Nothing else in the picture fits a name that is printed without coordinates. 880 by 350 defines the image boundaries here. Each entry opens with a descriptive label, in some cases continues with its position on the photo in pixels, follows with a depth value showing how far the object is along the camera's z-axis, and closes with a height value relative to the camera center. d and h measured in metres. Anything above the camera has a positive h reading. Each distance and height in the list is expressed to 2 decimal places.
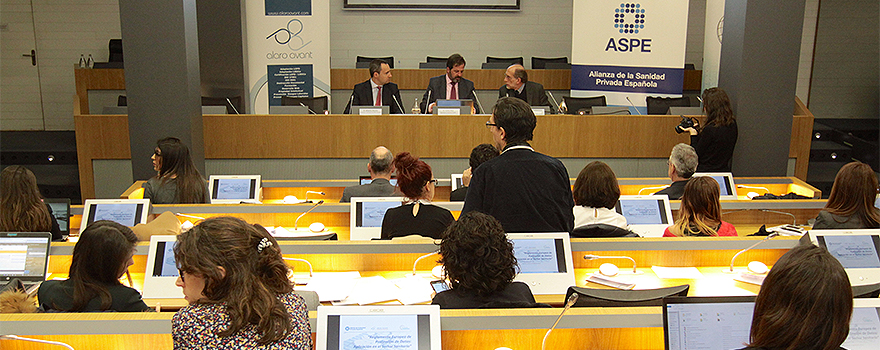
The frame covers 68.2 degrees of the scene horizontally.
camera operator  5.71 -0.52
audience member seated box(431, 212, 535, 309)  2.19 -0.65
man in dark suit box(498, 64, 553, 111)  6.62 -0.15
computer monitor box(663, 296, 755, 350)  1.99 -0.76
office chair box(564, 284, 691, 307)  2.32 -0.79
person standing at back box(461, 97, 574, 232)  2.91 -0.49
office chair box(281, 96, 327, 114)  7.18 -0.34
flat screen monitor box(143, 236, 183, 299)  2.90 -0.90
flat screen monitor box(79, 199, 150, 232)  3.77 -0.81
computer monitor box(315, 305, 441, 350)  2.01 -0.78
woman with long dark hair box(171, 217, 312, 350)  1.66 -0.57
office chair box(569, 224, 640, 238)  3.41 -0.82
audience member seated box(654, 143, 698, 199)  4.45 -0.63
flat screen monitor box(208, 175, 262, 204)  4.98 -0.90
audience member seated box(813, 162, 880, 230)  3.43 -0.65
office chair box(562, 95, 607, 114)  7.16 -0.33
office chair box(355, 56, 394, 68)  9.77 +0.16
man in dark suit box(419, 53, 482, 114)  7.03 -0.17
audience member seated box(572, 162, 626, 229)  3.53 -0.66
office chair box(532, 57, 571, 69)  10.05 +0.17
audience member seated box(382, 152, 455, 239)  3.32 -0.71
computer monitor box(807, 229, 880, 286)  3.07 -0.81
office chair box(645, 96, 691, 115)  7.36 -0.32
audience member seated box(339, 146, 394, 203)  4.31 -0.72
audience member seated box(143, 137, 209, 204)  4.29 -0.72
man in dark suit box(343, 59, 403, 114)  7.15 -0.24
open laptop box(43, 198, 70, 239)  3.88 -0.85
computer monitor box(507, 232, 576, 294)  2.92 -0.84
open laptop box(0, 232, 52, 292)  2.96 -0.85
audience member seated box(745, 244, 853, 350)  1.50 -0.53
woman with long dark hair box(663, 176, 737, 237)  3.30 -0.71
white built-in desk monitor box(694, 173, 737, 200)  5.01 -0.84
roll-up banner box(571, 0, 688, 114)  8.00 +0.34
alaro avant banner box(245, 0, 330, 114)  8.21 +0.28
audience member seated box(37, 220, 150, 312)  2.28 -0.74
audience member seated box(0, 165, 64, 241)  3.50 -0.72
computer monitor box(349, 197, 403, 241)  3.81 -0.84
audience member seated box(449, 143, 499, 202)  4.11 -0.51
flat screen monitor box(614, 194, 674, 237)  4.05 -0.86
